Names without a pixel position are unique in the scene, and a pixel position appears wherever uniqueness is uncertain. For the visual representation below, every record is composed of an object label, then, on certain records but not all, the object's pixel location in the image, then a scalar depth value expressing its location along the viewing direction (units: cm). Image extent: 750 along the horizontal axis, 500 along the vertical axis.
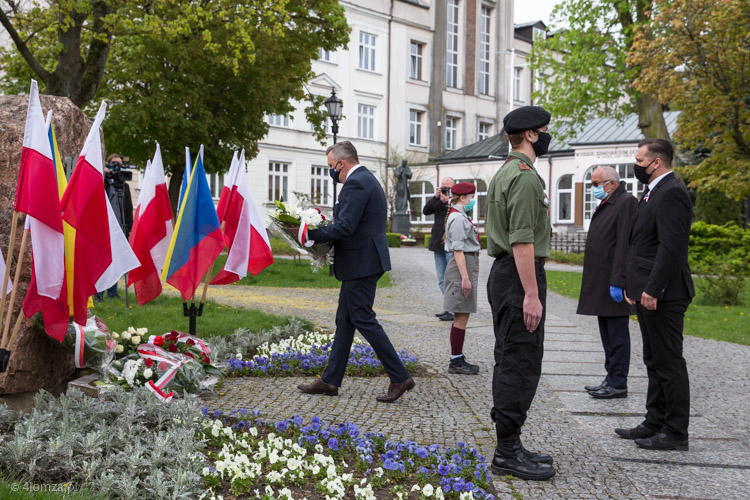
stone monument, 517
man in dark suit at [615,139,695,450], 514
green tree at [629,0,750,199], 1529
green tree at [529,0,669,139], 2530
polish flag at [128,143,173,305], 674
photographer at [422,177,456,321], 1127
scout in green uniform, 438
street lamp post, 2136
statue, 3947
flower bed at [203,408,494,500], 396
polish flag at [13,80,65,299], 470
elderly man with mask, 655
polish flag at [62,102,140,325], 496
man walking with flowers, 600
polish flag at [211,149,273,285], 721
